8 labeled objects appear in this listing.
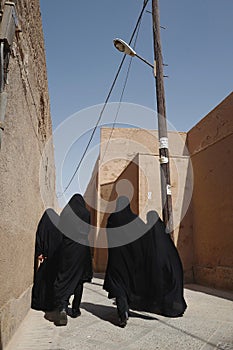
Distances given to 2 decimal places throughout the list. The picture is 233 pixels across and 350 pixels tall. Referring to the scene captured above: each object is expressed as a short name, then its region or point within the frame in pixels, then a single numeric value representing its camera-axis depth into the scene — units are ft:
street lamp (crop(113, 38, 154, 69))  19.12
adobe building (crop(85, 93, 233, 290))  24.88
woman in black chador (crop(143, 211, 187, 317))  13.32
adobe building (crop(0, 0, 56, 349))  8.75
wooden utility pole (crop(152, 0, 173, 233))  17.84
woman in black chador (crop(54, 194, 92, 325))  13.24
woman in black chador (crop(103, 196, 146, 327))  13.48
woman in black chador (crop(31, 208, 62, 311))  14.67
